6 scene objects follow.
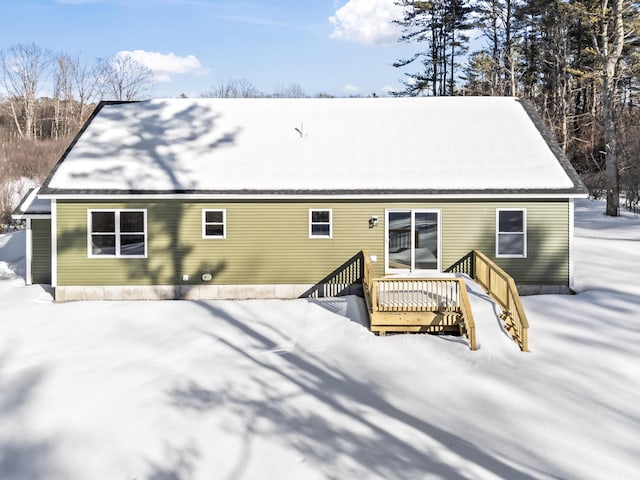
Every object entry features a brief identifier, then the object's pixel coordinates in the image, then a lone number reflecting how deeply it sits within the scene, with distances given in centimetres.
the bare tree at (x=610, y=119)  2078
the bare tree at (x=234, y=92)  5672
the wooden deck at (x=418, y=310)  901
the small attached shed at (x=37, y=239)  1318
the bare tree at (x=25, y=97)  4688
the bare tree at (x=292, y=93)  5989
